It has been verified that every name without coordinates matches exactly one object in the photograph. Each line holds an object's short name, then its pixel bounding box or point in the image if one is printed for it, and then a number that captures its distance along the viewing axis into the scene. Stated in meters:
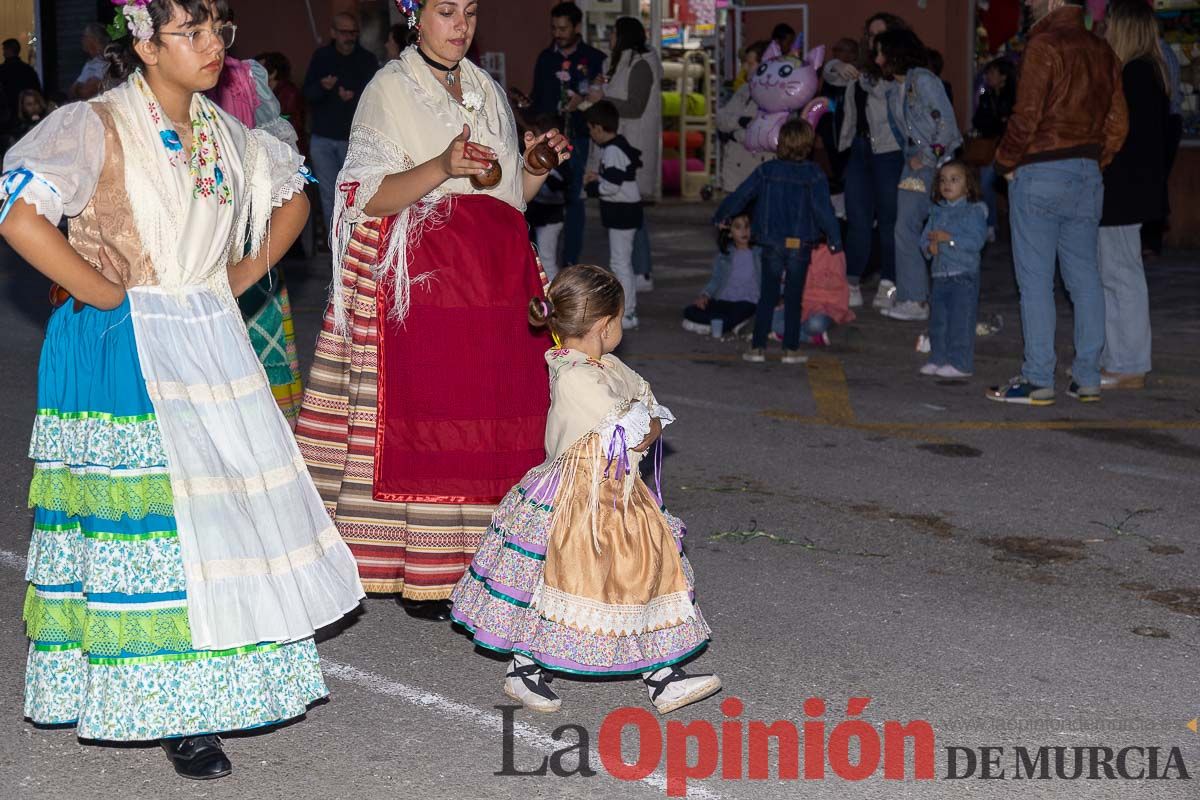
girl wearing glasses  3.97
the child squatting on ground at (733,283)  11.04
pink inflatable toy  12.33
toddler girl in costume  4.52
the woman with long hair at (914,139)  11.17
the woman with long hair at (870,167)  11.83
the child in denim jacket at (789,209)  9.87
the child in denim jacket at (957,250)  9.48
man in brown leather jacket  8.27
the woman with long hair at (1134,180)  8.91
